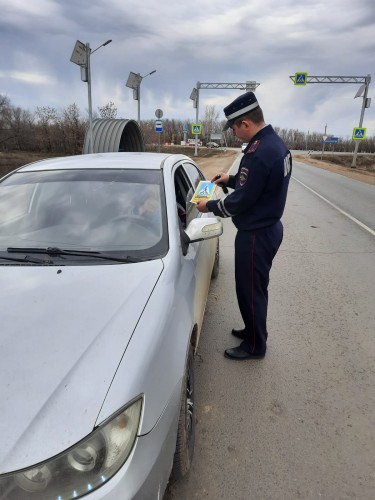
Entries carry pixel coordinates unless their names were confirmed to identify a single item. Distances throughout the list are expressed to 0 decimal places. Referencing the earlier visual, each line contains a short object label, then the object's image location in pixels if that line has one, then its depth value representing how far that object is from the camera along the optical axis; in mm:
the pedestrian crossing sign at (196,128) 33203
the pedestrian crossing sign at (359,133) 30547
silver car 1236
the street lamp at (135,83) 17453
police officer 2701
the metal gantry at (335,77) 31250
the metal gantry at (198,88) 37531
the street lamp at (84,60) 11133
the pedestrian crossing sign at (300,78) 26711
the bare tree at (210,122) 124812
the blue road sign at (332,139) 60131
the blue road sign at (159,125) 20348
